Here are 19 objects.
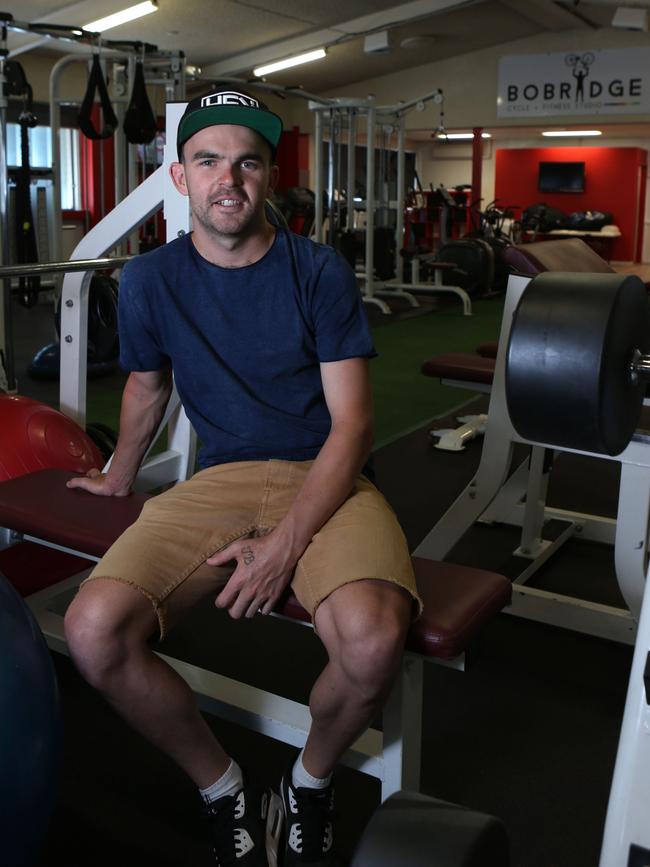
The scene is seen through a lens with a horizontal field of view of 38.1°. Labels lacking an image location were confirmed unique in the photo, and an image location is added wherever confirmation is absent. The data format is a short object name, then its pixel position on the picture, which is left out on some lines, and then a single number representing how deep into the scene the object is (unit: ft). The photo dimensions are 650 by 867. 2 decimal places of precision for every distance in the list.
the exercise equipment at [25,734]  3.75
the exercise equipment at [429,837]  2.52
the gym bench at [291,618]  4.25
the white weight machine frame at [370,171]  24.73
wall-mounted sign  36.35
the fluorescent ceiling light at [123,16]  26.18
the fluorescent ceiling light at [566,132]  47.98
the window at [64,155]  31.60
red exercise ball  6.51
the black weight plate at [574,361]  2.55
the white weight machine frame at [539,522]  6.09
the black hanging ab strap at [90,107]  15.71
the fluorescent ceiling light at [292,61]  34.86
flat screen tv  48.60
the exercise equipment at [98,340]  13.41
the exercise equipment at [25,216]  14.67
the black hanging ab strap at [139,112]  16.03
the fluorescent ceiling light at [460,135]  47.80
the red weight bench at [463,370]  7.76
